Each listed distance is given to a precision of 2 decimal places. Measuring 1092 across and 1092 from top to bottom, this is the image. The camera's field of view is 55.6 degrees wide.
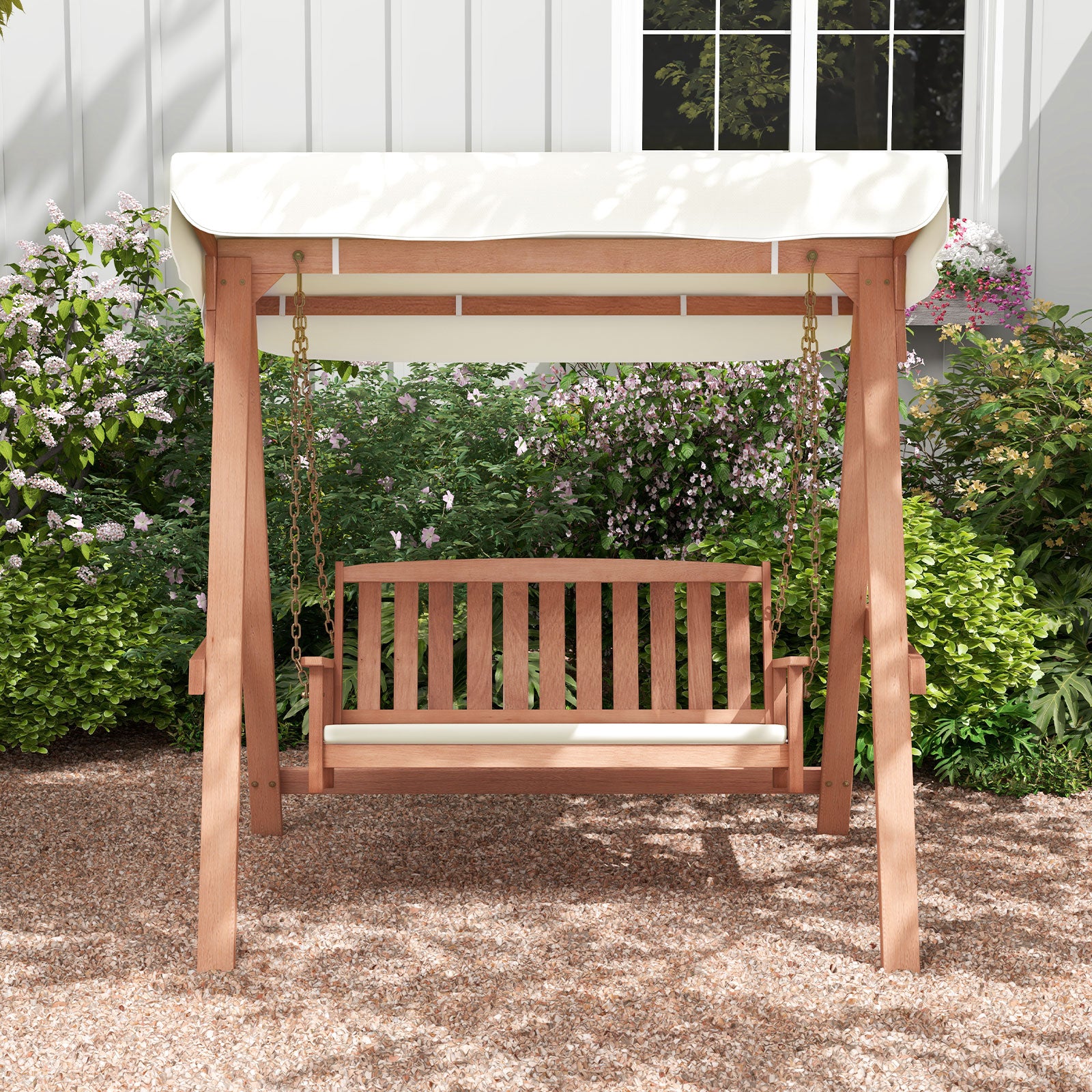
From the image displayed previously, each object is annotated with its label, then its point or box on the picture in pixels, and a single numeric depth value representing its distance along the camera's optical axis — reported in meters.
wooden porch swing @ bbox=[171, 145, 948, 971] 2.57
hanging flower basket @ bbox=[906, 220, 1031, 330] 5.84
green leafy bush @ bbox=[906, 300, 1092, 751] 4.61
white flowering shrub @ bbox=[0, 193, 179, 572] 4.97
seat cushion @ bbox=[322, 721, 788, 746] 2.99
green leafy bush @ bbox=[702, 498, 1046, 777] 4.29
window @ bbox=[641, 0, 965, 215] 6.06
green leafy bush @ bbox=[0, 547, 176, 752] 4.62
